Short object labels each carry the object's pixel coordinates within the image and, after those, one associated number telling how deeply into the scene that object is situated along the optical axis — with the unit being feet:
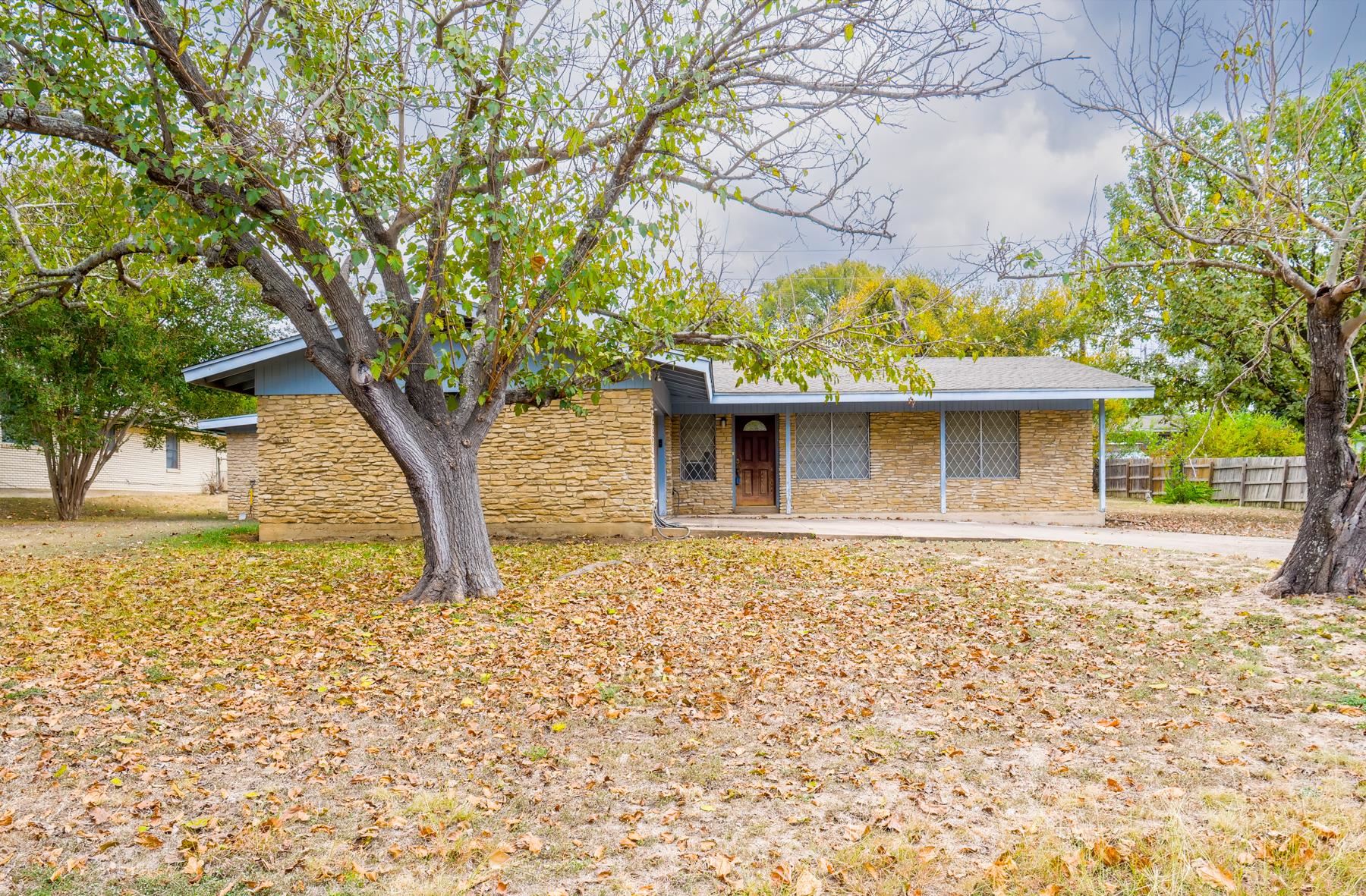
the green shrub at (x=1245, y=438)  68.23
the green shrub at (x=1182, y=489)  69.92
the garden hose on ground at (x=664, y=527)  43.66
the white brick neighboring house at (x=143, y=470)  87.20
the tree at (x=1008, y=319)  85.21
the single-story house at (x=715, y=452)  43.78
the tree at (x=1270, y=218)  20.61
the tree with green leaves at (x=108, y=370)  55.72
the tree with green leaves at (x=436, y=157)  20.03
